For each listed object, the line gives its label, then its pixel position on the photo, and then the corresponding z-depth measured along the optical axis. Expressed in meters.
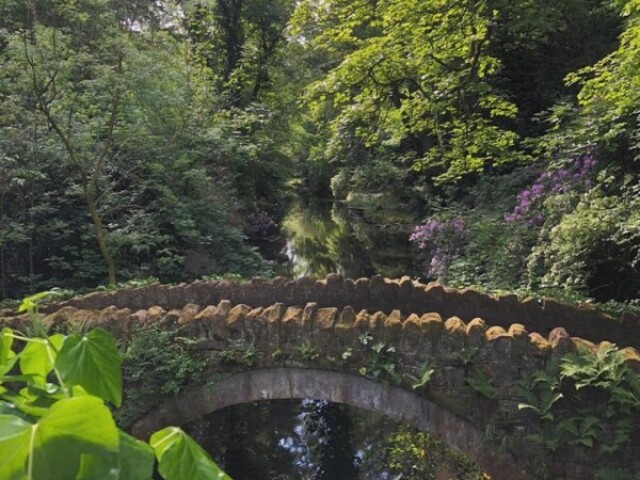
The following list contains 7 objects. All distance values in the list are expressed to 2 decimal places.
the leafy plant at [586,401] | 3.45
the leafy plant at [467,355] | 3.82
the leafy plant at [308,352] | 4.29
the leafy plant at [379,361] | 4.04
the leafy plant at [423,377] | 3.89
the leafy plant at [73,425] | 0.50
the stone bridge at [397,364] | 3.74
